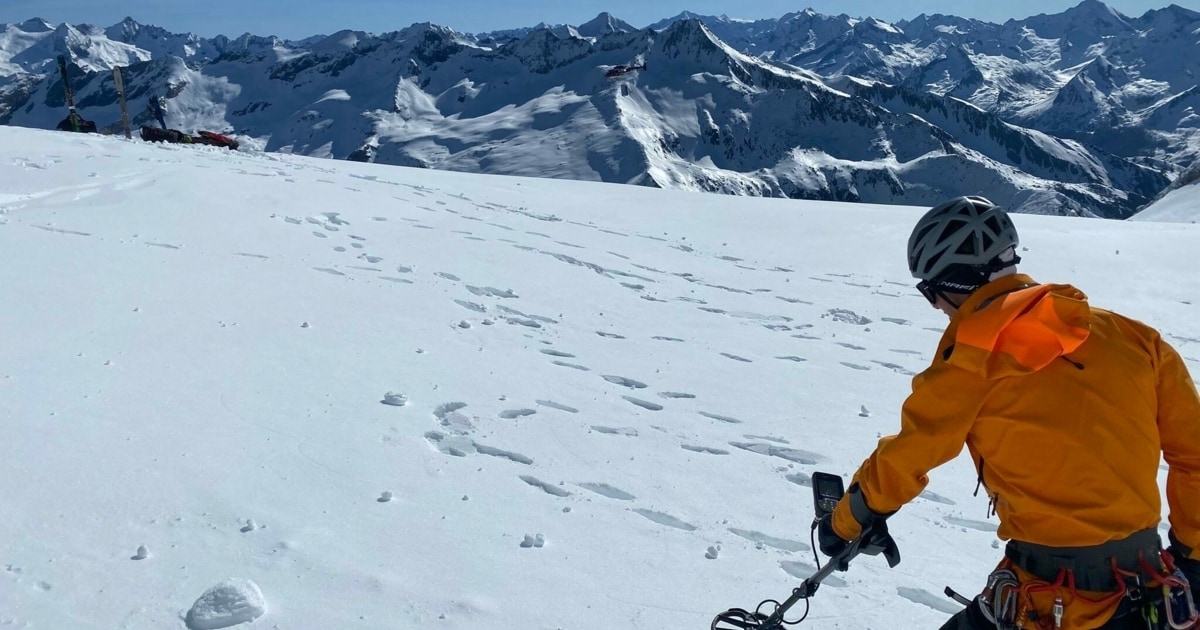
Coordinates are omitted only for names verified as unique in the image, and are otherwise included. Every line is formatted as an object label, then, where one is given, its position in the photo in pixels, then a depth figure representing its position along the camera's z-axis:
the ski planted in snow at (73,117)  34.28
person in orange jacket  2.72
